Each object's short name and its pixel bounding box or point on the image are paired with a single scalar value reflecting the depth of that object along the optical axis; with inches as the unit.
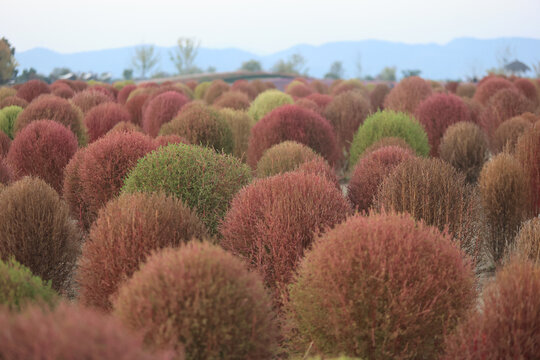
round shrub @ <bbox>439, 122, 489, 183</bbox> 658.2
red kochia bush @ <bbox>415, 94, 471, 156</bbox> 772.0
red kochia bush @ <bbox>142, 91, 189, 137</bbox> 819.4
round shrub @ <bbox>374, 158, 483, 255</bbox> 337.1
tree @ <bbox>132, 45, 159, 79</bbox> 3941.9
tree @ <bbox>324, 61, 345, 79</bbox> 4483.8
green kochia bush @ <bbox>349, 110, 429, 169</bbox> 621.0
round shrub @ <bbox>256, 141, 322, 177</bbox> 466.6
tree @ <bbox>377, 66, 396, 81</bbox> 3634.4
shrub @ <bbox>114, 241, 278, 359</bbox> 171.5
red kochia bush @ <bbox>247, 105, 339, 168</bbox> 601.0
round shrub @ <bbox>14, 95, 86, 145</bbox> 671.1
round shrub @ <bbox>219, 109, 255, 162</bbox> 753.0
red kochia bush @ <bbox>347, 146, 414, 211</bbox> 419.2
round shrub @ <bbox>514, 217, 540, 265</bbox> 330.3
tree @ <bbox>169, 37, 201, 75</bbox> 4042.8
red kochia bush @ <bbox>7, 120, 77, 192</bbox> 511.2
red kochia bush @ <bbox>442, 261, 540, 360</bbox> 192.2
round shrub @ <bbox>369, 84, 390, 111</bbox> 1368.4
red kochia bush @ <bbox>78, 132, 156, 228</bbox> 408.5
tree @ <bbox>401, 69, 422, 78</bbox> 2727.6
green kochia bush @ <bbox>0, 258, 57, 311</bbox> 192.4
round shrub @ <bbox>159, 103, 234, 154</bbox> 591.2
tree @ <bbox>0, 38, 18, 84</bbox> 1227.9
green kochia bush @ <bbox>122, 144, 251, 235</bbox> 350.9
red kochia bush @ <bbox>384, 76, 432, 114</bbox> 990.4
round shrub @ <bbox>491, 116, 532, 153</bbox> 679.1
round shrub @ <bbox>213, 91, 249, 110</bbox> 1062.4
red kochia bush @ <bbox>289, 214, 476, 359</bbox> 204.1
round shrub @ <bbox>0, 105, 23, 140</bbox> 725.3
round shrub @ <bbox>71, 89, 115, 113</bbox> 987.3
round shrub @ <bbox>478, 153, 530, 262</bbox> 436.8
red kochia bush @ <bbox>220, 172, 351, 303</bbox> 289.4
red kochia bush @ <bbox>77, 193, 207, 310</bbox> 248.5
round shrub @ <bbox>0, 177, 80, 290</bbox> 311.3
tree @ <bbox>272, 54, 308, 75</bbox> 3914.9
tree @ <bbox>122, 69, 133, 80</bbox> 3459.6
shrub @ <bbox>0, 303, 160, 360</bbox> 123.8
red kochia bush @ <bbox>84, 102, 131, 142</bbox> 764.6
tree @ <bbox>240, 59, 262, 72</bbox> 3522.4
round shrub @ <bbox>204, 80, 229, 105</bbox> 1451.8
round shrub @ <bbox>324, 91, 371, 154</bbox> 876.6
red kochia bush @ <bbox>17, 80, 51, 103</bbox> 1134.4
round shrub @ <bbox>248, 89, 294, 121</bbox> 923.4
